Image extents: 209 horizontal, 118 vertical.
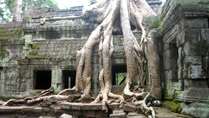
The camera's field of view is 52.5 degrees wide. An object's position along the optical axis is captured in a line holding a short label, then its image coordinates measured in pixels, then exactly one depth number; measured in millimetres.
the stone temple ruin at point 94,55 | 4340
